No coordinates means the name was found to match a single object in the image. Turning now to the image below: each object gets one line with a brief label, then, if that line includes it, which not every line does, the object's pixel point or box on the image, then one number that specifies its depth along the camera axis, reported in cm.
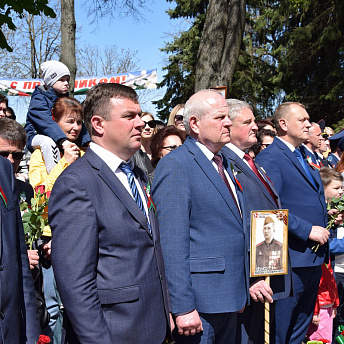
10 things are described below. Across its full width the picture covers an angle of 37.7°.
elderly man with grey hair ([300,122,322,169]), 700
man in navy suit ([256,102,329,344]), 434
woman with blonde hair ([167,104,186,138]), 584
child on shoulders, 437
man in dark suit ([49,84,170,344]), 241
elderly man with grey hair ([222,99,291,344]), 380
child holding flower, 537
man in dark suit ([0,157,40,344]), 241
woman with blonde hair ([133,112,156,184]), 624
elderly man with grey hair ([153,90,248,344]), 308
